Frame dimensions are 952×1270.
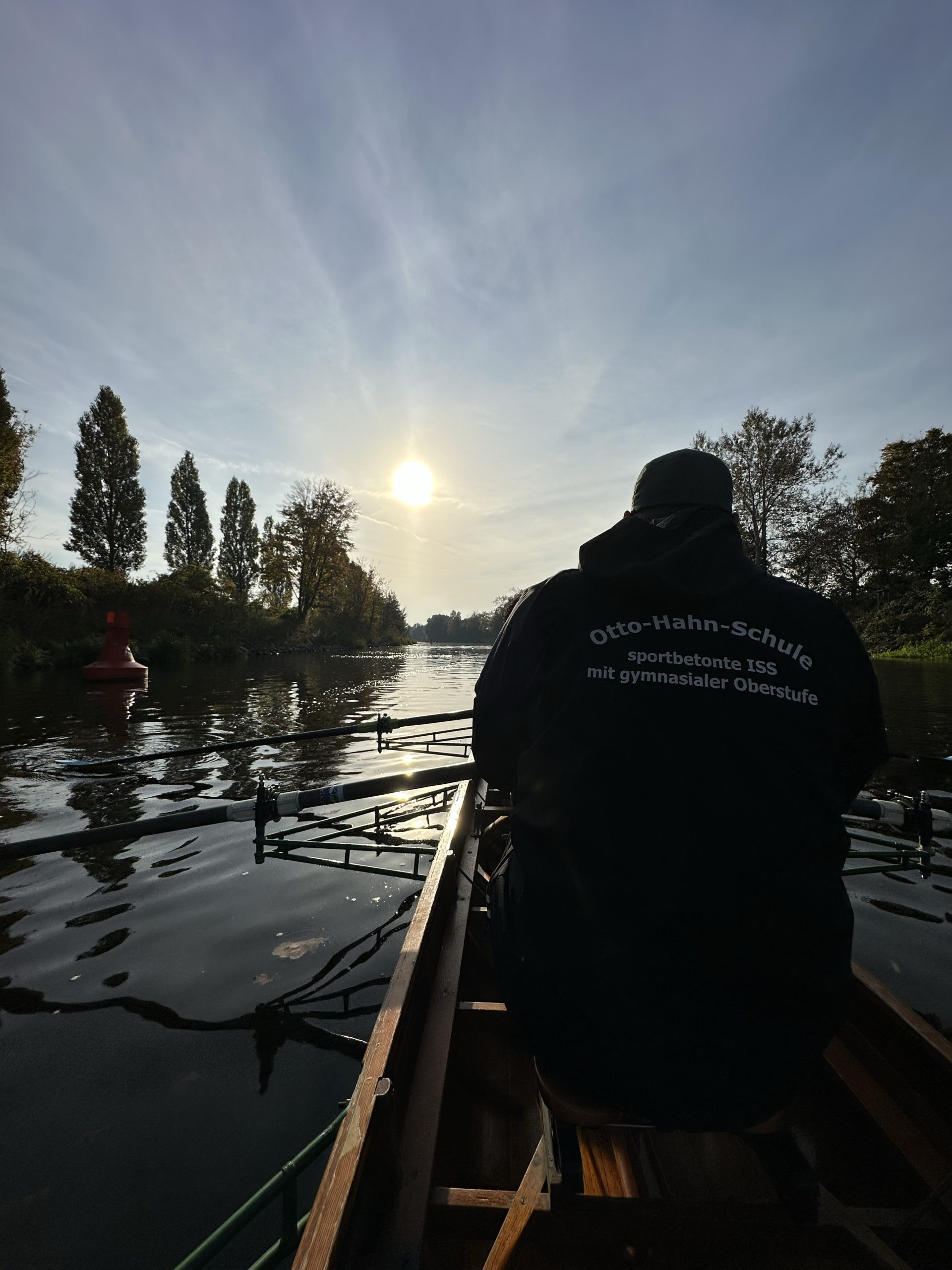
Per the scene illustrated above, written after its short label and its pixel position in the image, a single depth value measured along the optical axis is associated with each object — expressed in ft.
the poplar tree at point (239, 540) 196.44
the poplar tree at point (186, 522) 176.45
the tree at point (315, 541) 159.02
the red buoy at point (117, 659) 62.08
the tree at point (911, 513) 118.52
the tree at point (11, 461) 76.38
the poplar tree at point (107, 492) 133.90
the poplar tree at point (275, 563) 159.22
